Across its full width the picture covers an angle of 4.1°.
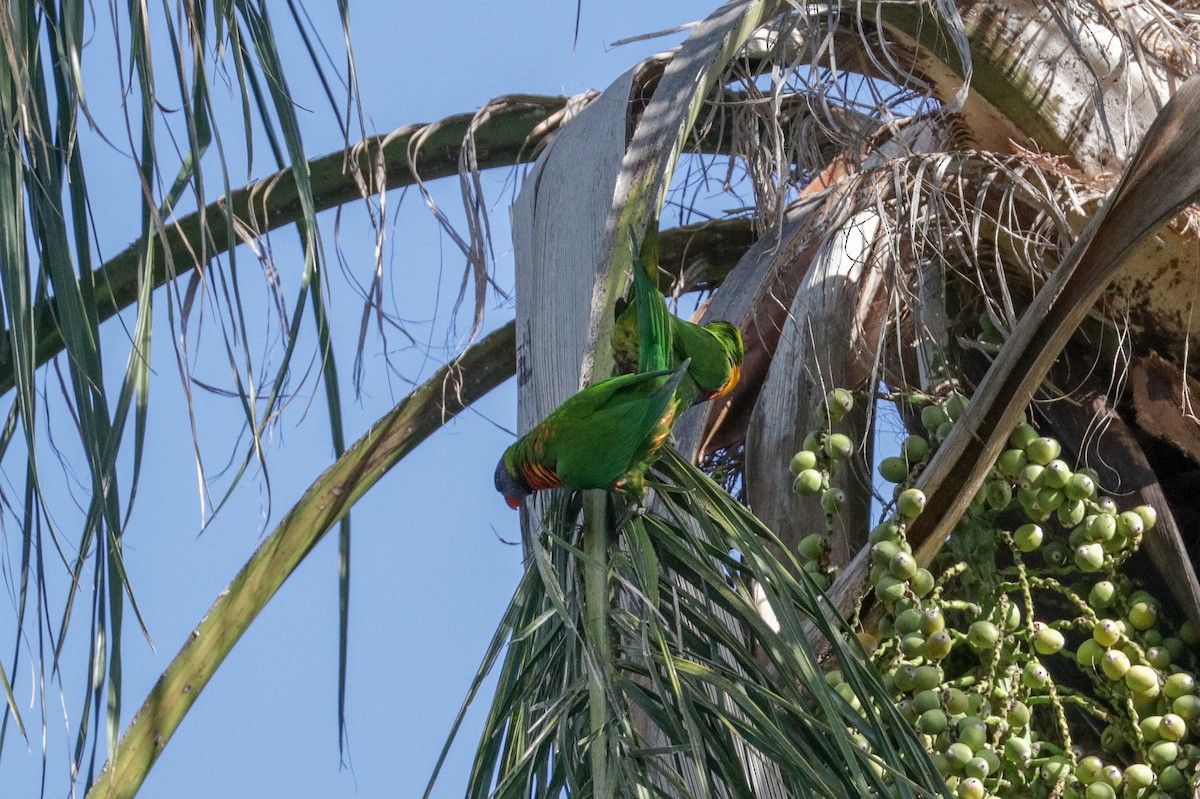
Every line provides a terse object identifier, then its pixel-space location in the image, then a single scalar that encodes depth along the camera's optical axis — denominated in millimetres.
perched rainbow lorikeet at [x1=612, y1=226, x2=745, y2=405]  13886
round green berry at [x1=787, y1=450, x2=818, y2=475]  14052
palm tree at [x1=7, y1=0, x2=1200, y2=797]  13607
